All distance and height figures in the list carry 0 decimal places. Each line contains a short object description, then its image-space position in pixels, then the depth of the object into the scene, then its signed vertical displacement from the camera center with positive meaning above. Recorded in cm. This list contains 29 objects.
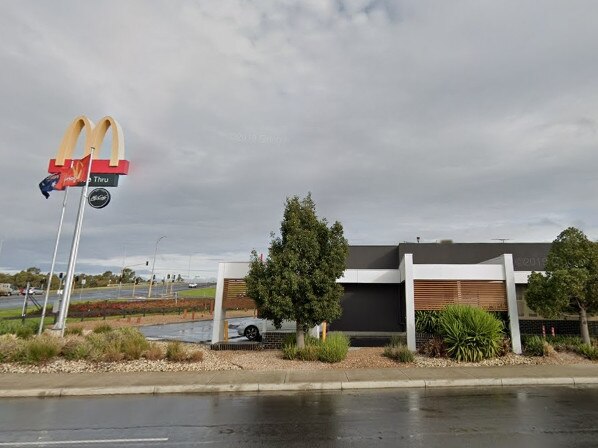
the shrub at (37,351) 1251 -168
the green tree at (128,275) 12910 +874
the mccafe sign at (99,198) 1880 +483
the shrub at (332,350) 1286 -130
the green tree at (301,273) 1344 +124
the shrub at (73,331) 1850 -148
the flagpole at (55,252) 1635 +207
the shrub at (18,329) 1599 -128
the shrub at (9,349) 1262 -165
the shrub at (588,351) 1329 -105
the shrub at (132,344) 1296 -139
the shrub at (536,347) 1354 -99
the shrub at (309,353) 1316 -146
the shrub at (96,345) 1272 -147
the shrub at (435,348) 1377 -120
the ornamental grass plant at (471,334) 1319 -64
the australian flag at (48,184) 1919 +550
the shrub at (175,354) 1288 -161
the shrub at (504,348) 1362 -107
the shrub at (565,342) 1425 -86
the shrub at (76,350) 1290 -163
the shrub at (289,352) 1342 -147
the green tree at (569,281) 1367 +131
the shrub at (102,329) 1873 -134
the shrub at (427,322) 1575 -32
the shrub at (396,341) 1475 -111
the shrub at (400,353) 1298 -136
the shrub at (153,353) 1301 -165
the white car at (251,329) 2006 -114
